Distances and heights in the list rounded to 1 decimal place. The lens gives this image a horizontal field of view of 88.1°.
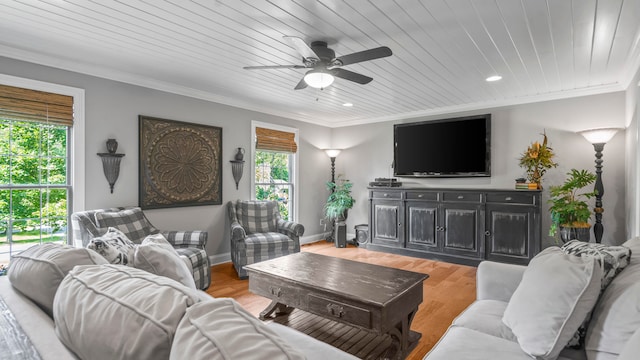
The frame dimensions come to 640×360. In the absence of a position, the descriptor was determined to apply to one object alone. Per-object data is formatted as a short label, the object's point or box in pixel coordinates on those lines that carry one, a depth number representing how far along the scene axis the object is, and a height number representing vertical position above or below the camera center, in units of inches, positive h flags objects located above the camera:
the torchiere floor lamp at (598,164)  149.9 +8.2
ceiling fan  95.9 +36.4
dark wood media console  165.5 -23.5
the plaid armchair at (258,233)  154.5 -27.2
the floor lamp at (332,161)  244.4 +15.3
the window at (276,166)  202.8 +10.2
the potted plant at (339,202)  229.3 -14.5
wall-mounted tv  191.2 +20.8
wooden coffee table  80.5 -29.5
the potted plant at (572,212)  145.1 -13.4
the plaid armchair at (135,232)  122.0 -20.2
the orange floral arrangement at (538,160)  165.8 +10.8
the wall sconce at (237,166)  185.5 +8.5
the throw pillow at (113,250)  60.1 -13.2
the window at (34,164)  118.7 +6.2
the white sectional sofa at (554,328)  48.9 -23.5
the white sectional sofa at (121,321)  24.0 -11.9
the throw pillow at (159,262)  55.7 -14.0
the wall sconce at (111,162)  138.1 +7.9
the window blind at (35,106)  116.0 +27.6
